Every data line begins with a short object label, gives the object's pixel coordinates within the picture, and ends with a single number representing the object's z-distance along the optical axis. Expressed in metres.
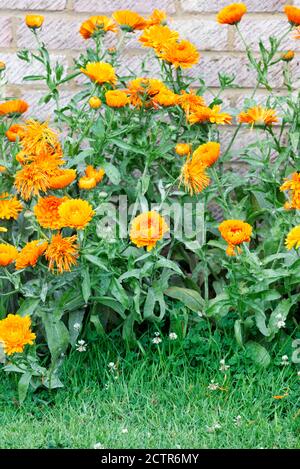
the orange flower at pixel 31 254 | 3.44
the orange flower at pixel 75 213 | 3.34
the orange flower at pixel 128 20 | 3.81
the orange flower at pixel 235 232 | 3.35
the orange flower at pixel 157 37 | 3.82
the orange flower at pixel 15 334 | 3.29
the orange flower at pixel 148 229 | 3.40
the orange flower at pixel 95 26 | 3.82
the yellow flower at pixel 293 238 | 3.32
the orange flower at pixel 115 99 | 3.62
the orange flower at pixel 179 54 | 3.80
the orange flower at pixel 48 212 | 3.44
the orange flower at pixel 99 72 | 3.64
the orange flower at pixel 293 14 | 3.77
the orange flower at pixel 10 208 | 3.67
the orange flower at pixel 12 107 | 3.86
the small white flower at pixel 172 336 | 3.67
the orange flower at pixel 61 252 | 3.41
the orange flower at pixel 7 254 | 3.38
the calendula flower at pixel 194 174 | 3.59
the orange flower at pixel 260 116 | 3.67
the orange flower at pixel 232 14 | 3.81
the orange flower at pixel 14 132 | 3.78
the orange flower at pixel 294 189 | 3.46
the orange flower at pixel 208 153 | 3.58
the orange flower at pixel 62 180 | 3.46
